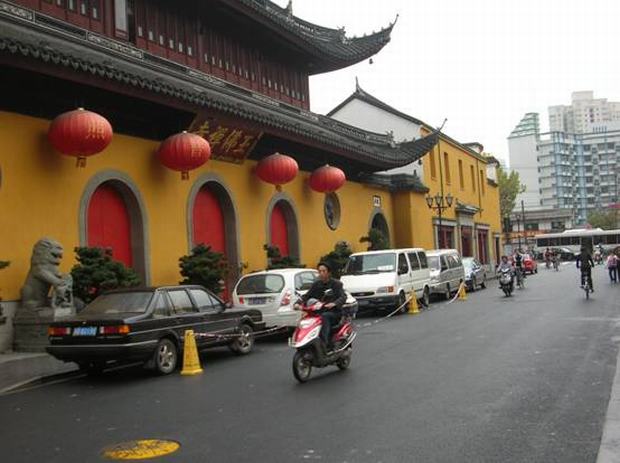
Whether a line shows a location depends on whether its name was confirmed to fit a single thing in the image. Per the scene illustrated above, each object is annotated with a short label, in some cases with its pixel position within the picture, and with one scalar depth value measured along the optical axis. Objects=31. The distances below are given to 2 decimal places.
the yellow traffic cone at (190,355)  10.35
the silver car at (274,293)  14.16
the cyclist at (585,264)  21.02
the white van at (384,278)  18.69
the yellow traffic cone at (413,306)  19.33
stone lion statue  12.55
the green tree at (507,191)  78.25
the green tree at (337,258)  23.11
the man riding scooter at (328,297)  9.42
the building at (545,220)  98.00
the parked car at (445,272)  23.48
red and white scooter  9.04
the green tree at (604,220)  103.25
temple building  13.16
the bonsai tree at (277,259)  20.10
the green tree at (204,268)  16.22
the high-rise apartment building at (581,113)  163.94
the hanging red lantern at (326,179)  23.34
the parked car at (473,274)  28.44
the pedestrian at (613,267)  28.83
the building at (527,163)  127.10
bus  71.06
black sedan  9.56
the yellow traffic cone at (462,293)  24.13
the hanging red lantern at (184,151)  16.05
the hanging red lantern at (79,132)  13.10
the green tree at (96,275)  13.28
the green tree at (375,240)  27.12
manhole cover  5.67
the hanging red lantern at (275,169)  20.19
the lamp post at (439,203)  33.50
